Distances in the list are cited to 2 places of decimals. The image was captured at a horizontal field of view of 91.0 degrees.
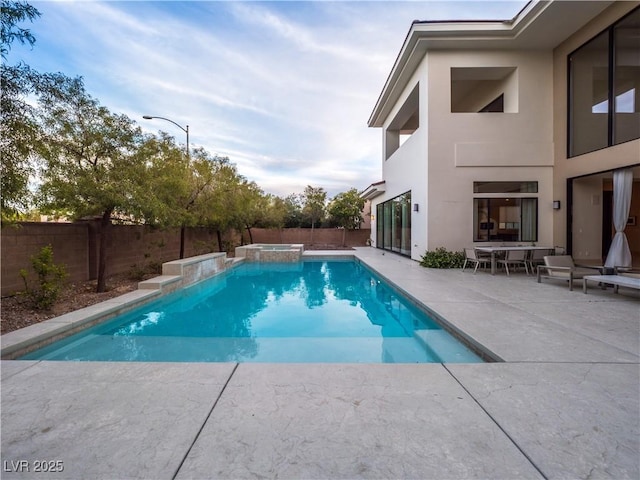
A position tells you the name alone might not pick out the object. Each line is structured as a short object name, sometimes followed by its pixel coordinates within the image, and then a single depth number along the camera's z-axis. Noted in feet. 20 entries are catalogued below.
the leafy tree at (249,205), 43.86
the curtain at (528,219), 35.27
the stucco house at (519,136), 30.07
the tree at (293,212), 81.11
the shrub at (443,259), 34.27
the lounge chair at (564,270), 22.74
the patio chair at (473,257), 31.07
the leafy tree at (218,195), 36.81
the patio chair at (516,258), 30.27
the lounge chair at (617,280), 18.49
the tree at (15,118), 11.52
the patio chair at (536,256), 31.50
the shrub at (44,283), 17.21
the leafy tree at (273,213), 67.46
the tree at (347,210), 77.77
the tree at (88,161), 18.83
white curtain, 26.03
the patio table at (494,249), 29.40
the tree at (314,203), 81.20
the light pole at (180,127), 41.59
